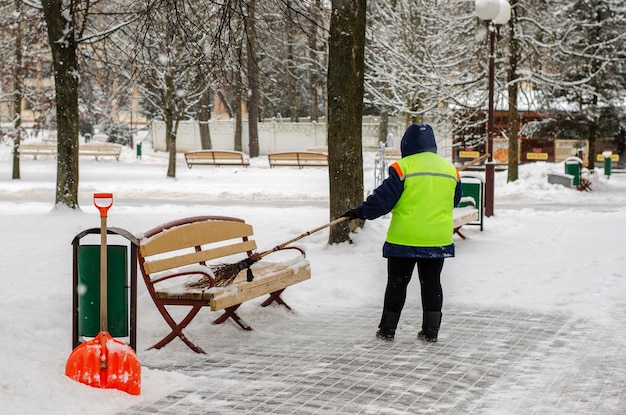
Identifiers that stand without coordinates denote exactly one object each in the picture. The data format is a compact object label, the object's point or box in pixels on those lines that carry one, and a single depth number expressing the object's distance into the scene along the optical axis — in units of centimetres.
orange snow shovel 552
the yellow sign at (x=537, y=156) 3716
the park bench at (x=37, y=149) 4109
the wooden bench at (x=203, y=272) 674
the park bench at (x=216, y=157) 3659
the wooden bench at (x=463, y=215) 1208
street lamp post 1609
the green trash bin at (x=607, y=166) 3006
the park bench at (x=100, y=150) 4181
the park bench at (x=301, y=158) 3538
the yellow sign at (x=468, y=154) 3655
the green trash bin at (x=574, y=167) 2408
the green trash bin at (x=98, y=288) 634
